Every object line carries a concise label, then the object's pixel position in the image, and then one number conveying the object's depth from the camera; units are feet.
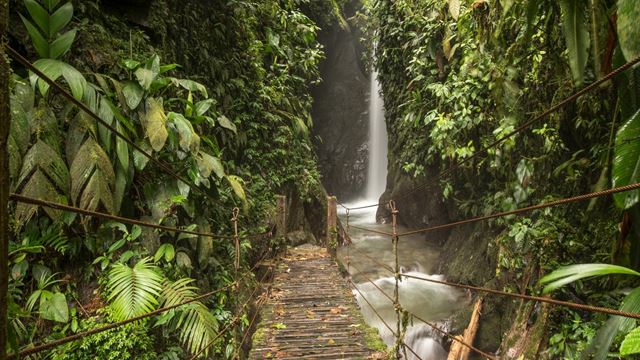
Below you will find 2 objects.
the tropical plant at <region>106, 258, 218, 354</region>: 7.91
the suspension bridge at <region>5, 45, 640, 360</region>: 10.21
